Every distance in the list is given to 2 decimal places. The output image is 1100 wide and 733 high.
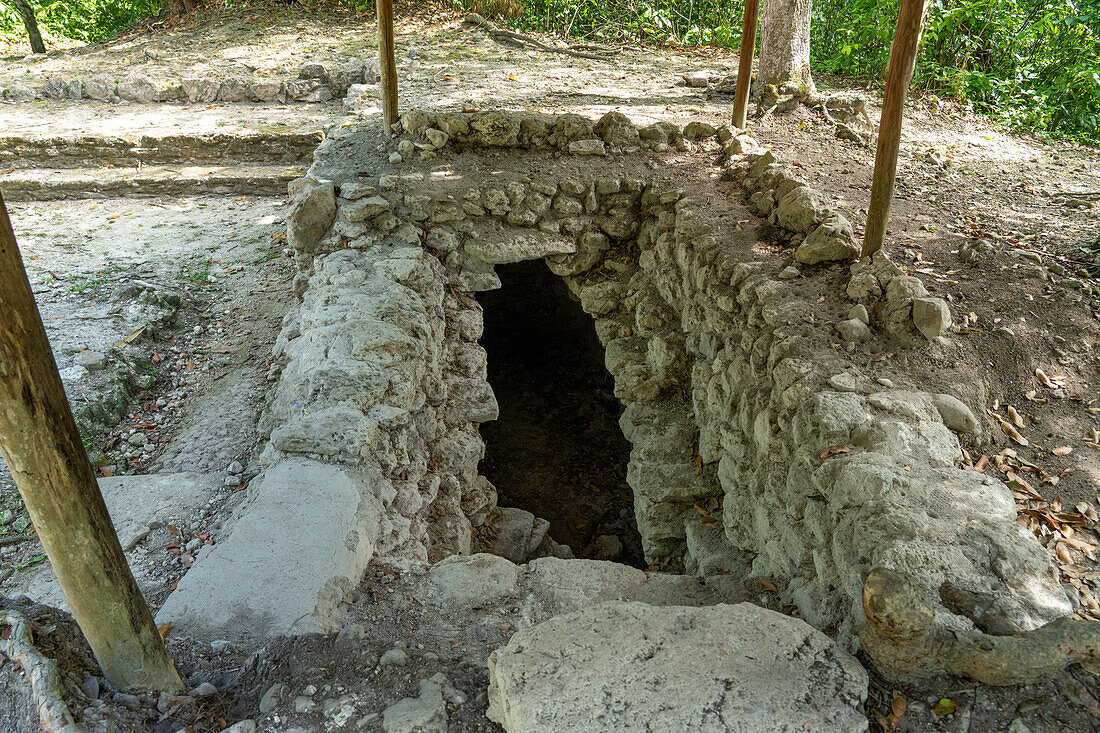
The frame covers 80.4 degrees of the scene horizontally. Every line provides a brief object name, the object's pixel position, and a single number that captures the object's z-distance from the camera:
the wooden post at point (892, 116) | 3.25
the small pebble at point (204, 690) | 2.02
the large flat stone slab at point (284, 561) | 2.29
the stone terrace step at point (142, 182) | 7.37
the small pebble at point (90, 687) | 1.87
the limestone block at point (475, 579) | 2.63
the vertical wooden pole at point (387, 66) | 5.27
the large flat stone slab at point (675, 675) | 1.76
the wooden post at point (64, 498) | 1.51
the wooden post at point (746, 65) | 5.35
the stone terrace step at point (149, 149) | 7.80
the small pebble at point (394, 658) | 2.17
